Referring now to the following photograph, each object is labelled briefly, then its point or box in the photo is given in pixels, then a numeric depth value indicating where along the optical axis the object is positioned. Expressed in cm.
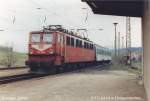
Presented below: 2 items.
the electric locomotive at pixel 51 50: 2478
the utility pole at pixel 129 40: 4522
